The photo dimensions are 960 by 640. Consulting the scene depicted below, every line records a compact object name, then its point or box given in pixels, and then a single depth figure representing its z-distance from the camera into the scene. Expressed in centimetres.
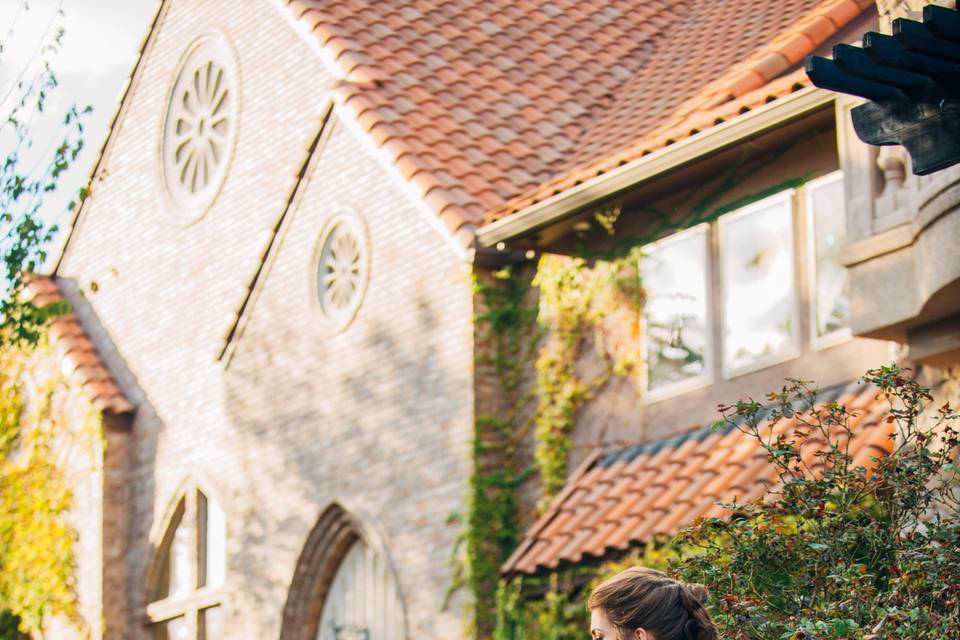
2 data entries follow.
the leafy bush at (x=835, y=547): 680
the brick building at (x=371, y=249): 1435
